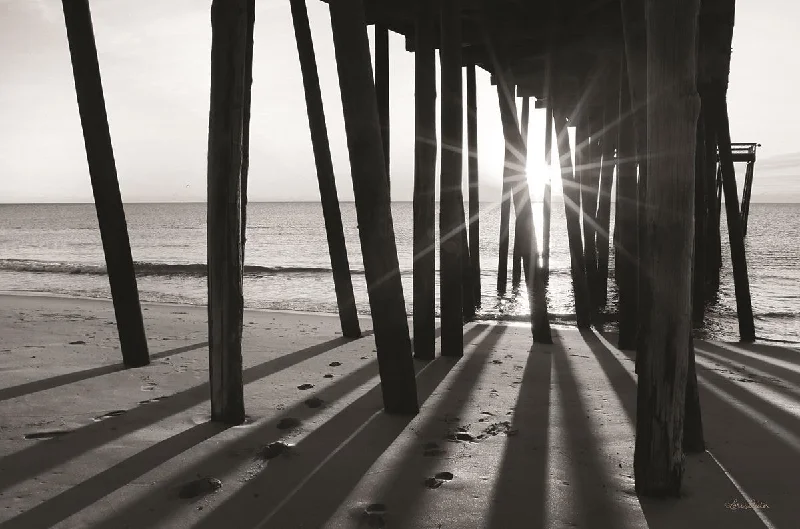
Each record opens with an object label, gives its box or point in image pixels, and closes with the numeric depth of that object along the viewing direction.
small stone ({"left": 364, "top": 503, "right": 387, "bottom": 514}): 2.38
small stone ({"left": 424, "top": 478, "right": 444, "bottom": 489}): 2.59
